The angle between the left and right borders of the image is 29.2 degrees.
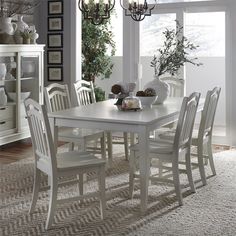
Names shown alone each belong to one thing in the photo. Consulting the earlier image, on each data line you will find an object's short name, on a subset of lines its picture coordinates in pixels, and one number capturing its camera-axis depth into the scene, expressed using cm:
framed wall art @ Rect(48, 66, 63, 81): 720
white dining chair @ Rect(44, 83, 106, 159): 429
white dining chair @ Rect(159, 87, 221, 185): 421
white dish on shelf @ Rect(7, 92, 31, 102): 600
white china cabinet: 581
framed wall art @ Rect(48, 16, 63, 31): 711
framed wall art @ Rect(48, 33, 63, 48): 714
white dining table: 346
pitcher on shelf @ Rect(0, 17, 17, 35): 584
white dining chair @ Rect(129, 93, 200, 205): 365
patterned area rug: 317
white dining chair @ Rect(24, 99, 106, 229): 310
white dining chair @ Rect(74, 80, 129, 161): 497
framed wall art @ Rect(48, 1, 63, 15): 707
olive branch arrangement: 639
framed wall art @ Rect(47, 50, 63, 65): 718
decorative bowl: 433
